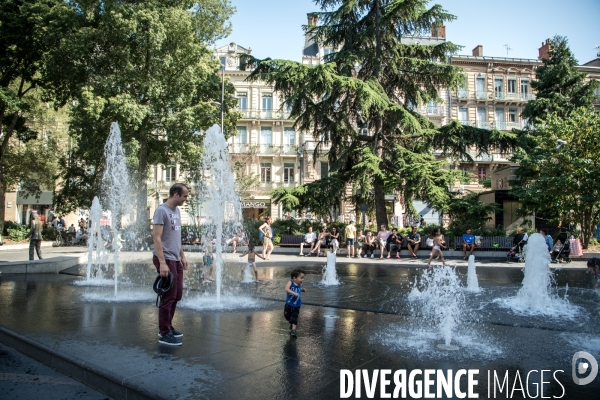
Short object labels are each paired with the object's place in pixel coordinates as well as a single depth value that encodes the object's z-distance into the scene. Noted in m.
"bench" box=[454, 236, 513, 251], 20.50
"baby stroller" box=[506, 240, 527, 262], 18.42
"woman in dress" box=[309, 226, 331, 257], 20.53
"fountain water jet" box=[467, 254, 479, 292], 10.54
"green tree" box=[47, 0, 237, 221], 23.02
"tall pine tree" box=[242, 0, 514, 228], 20.09
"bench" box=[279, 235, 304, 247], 22.91
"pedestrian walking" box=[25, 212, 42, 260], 14.51
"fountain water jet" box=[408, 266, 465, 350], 6.11
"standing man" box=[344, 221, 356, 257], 20.03
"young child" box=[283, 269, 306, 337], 5.95
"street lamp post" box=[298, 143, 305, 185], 46.59
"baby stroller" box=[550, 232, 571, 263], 17.92
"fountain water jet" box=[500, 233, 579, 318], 7.81
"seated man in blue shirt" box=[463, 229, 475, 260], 18.92
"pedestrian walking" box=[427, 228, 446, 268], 15.62
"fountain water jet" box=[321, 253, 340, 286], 11.10
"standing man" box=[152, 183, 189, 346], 5.32
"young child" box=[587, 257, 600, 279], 11.55
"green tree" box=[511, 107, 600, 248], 19.42
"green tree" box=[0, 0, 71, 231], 23.75
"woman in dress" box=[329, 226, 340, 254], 20.41
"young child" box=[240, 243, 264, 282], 11.14
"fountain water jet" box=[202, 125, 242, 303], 9.64
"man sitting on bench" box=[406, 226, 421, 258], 20.03
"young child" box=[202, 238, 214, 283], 10.60
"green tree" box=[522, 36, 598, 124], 29.42
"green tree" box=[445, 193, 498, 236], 20.06
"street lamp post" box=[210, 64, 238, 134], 26.34
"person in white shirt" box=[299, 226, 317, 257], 21.13
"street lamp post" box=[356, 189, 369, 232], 21.97
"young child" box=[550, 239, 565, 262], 17.81
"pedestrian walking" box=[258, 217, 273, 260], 17.26
